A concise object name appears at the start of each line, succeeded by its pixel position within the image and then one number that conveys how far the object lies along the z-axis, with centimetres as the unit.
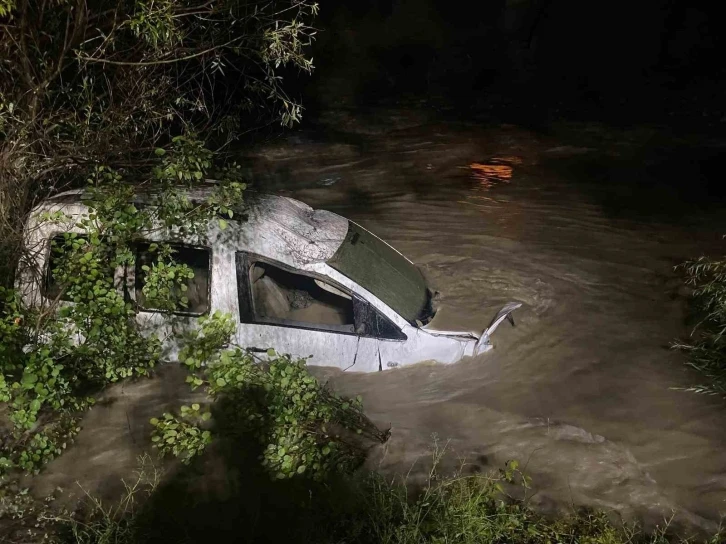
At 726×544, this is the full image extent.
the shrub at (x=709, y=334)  479
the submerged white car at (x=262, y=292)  420
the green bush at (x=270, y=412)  382
